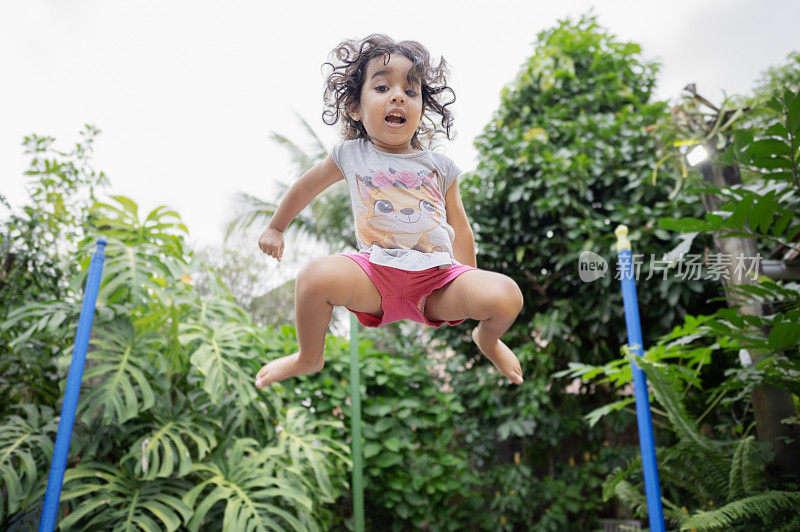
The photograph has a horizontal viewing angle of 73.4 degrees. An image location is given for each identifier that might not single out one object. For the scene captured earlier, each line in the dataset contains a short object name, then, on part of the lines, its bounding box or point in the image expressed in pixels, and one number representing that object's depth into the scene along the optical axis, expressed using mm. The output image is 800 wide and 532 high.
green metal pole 2984
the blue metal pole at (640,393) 2158
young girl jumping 970
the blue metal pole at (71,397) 1877
